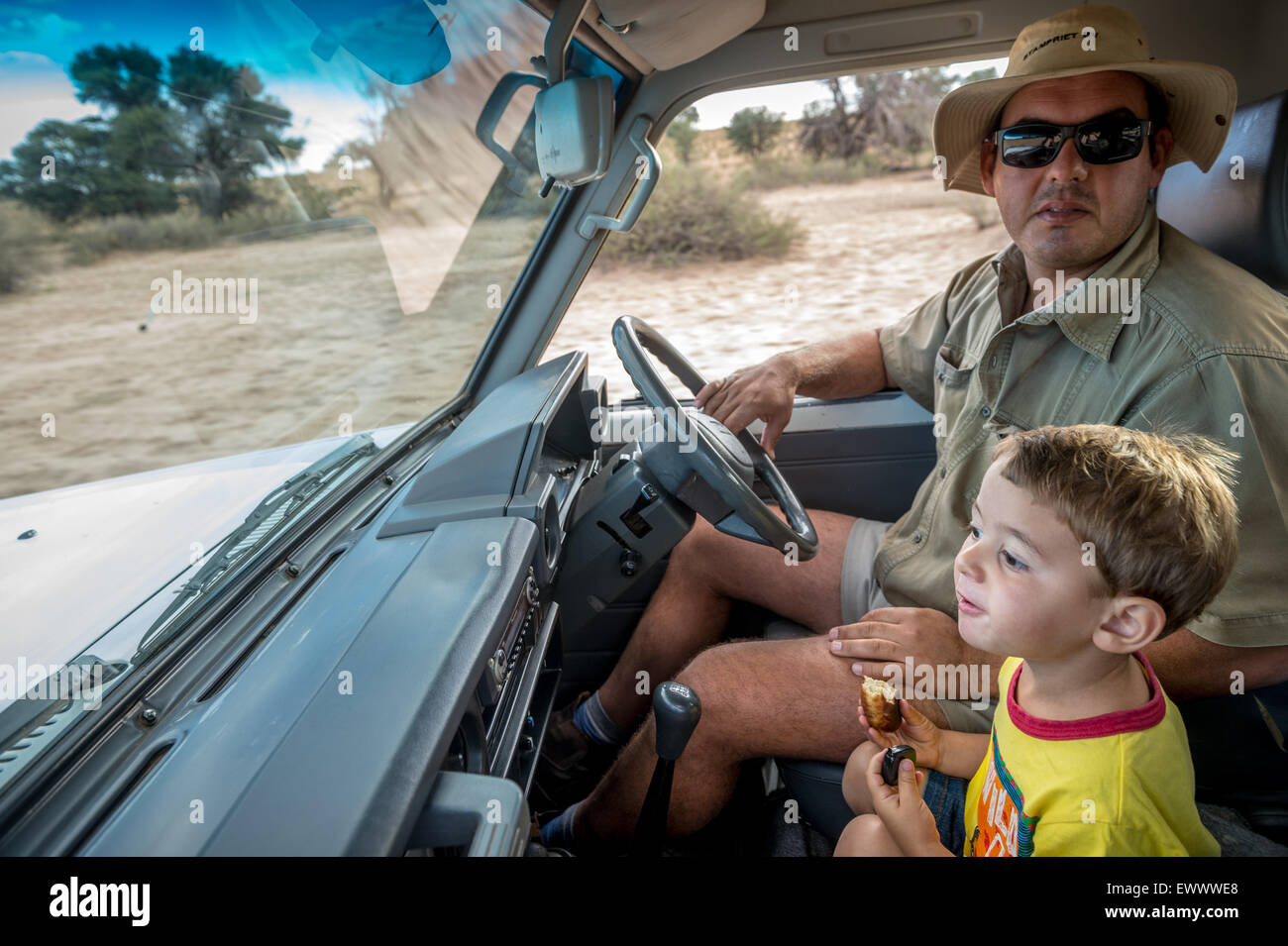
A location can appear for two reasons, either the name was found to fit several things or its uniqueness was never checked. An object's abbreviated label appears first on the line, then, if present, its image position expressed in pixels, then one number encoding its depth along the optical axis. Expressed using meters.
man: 1.34
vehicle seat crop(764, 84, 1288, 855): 1.44
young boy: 1.02
